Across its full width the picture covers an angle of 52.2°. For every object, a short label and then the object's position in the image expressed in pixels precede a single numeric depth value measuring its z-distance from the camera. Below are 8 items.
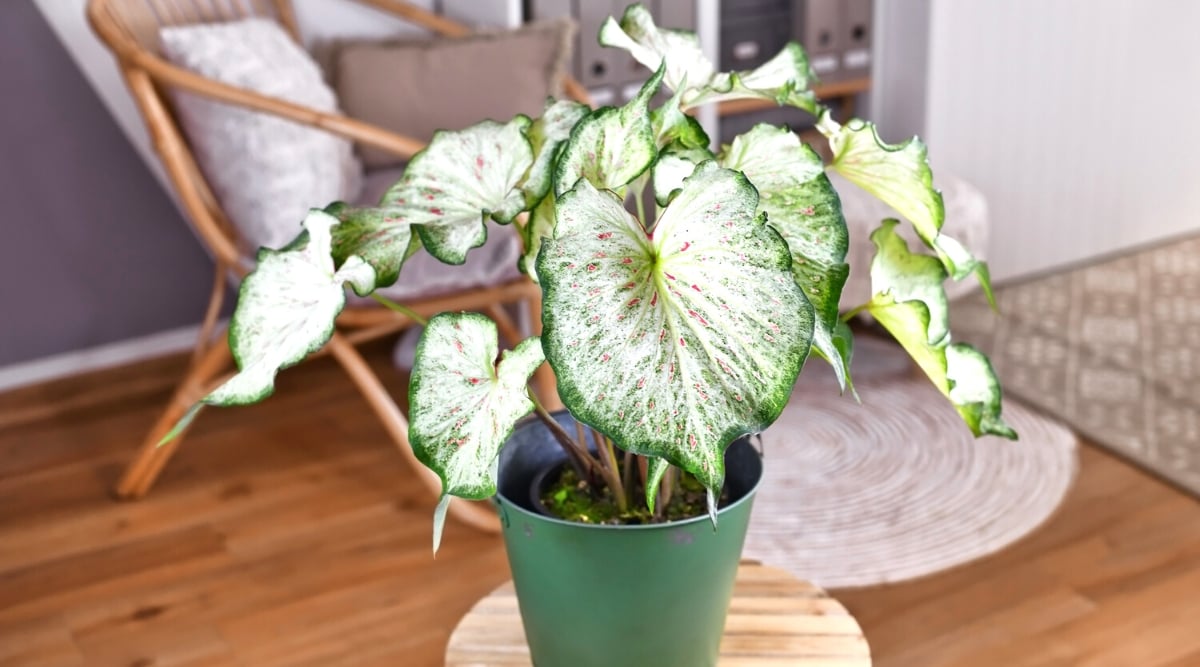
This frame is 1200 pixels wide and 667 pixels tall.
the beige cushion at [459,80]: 2.19
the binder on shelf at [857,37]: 2.59
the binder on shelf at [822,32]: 2.55
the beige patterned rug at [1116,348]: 2.10
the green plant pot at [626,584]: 0.90
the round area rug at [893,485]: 1.79
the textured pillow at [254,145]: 1.89
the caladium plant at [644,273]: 0.70
